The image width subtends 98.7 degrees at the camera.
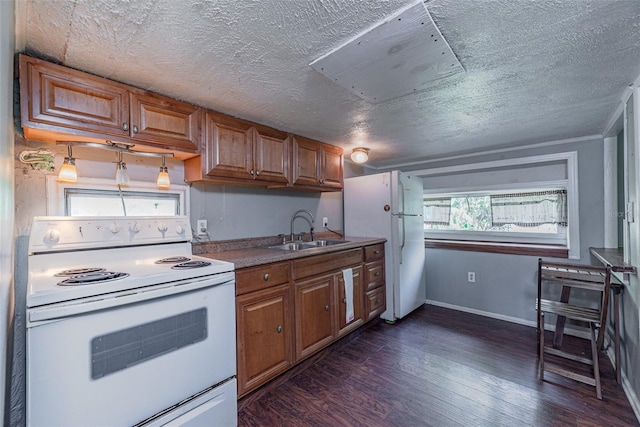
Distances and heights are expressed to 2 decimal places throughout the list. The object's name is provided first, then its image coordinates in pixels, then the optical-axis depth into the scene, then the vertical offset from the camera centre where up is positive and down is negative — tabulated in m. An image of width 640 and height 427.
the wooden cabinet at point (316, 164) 2.50 +0.47
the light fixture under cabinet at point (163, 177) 1.82 +0.24
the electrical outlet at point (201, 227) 2.08 -0.11
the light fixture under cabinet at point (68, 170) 1.46 +0.24
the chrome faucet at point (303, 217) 2.87 -0.05
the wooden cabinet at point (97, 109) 1.24 +0.55
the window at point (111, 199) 1.52 +0.10
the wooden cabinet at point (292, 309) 1.72 -0.73
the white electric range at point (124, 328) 1.00 -0.48
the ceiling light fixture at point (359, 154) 3.03 +0.63
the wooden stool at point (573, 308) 1.77 -0.74
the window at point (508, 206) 2.77 +0.04
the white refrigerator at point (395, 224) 2.93 -0.15
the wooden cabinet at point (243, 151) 1.88 +0.47
